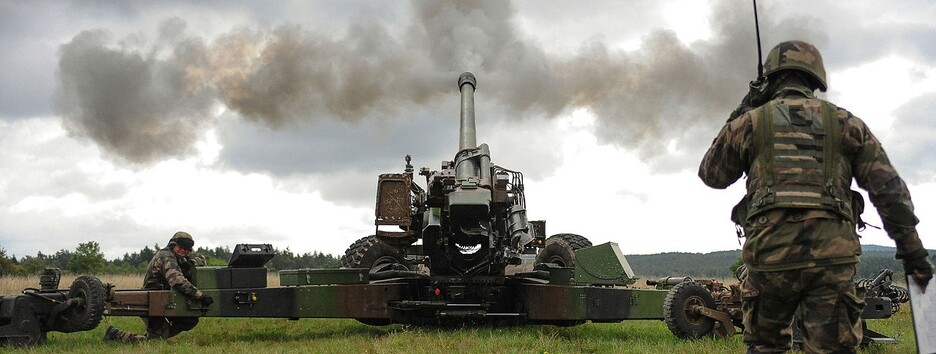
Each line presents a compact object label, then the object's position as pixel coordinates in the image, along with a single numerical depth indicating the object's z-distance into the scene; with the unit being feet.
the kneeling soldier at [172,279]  30.25
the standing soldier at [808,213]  13.16
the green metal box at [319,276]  32.73
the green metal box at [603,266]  36.87
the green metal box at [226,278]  30.55
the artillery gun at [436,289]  29.25
